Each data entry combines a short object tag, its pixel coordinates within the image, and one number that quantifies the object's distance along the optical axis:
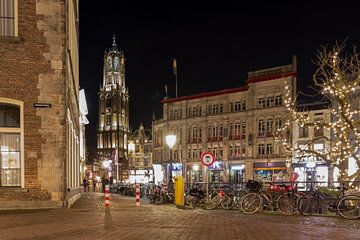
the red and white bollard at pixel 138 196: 19.41
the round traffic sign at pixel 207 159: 18.89
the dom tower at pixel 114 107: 140.50
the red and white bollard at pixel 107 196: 17.18
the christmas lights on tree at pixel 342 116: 17.47
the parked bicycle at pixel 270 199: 15.58
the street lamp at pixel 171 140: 23.05
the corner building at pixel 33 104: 15.53
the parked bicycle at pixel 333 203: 14.07
